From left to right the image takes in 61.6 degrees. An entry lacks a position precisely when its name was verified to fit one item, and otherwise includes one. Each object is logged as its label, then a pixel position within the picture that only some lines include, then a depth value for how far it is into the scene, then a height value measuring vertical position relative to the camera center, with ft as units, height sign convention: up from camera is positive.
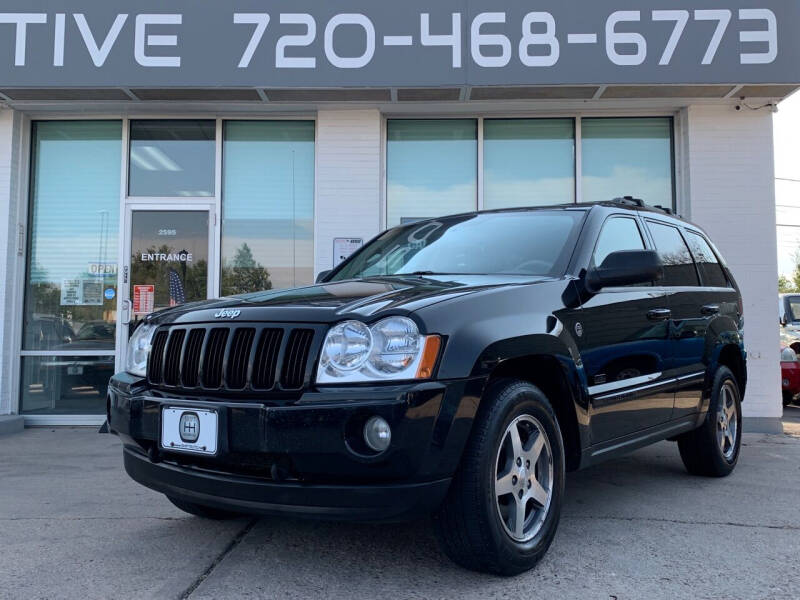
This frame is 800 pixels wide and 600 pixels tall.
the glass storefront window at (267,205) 25.54 +4.67
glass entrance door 25.35 +2.63
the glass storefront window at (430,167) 25.89 +6.21
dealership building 22.21 +7.24
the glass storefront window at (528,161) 25.84 +6.47
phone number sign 21.99 +9.45
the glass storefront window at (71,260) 25.41 +2.49
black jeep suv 7.85 -0.80
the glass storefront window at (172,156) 25.94 +6.59
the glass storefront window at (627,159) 25.77 +6.55
